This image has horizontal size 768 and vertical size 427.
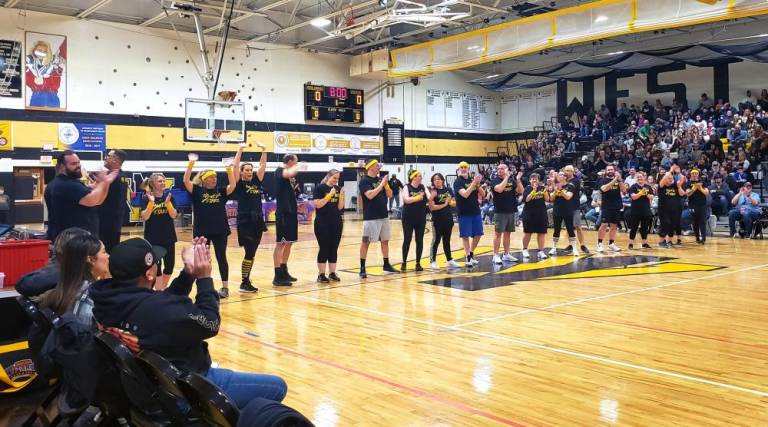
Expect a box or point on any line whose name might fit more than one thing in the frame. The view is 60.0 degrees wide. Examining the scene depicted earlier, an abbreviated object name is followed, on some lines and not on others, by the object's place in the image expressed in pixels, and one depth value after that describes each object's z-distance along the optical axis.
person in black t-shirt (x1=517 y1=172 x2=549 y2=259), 10.88
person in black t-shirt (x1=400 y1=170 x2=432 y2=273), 9.82
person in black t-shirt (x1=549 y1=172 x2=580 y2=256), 11.52
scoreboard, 23.61
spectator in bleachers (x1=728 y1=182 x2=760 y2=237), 14.83
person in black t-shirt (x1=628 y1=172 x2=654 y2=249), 12.37
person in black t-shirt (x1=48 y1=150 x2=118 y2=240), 5.52
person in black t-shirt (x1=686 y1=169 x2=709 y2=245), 13.46
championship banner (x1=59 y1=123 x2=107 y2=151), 18.56
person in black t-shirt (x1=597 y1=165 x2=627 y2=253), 11.80
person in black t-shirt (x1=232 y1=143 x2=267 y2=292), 8.23
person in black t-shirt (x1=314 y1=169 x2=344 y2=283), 8.88
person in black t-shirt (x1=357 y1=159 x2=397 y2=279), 9.48
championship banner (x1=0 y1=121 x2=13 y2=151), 17.59
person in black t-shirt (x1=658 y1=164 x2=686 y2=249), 13.03
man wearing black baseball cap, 2.67
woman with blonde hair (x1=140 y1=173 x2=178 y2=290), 7.29
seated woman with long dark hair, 3.22
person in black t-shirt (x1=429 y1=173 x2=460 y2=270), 9.95
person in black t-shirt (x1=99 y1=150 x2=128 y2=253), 6.38
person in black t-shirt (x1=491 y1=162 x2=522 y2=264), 10.51
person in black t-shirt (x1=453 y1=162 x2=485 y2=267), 10.12
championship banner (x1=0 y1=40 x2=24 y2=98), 17.48
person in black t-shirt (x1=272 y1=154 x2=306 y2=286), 8.59
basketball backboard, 20.09
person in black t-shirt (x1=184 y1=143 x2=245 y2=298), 7.67
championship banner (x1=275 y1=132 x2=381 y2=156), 23.08
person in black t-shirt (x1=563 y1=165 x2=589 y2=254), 11.53
